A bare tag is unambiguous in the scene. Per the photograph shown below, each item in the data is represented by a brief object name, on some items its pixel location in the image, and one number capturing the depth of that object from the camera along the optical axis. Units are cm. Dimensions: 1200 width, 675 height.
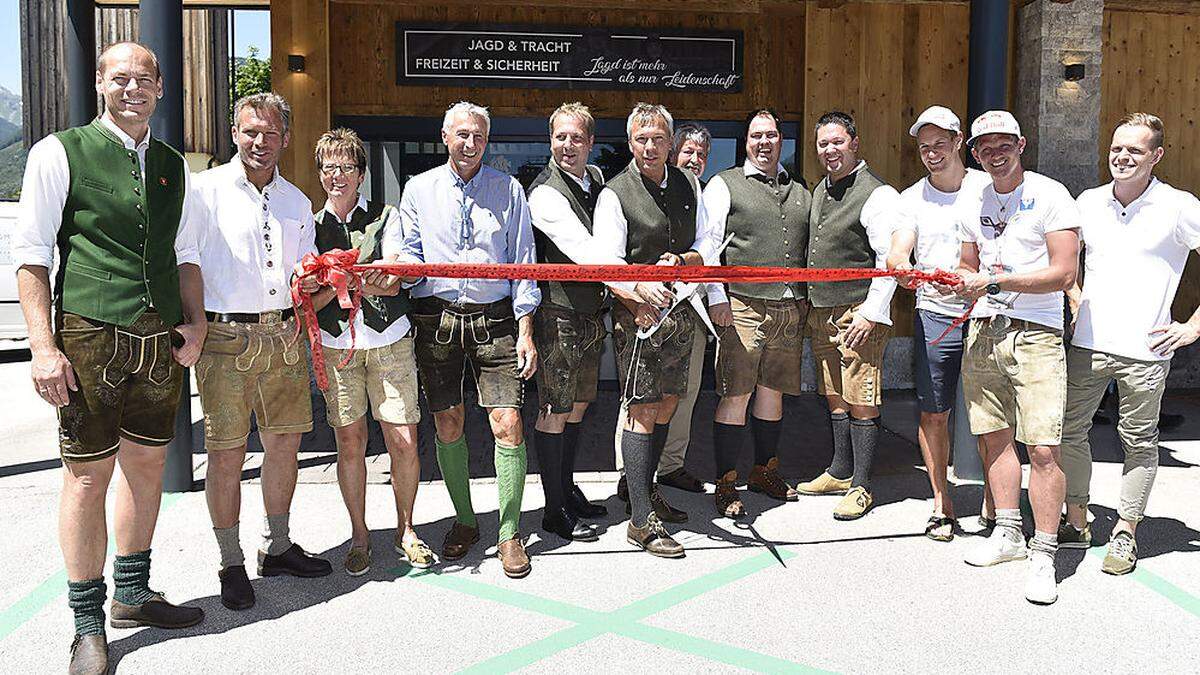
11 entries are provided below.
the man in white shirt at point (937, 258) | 433
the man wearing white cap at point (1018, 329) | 371
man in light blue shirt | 388
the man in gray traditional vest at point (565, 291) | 407
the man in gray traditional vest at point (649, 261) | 403
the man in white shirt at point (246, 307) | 360
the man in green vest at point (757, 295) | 473
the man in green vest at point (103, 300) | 296
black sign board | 816
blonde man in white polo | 386
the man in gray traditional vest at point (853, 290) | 459
